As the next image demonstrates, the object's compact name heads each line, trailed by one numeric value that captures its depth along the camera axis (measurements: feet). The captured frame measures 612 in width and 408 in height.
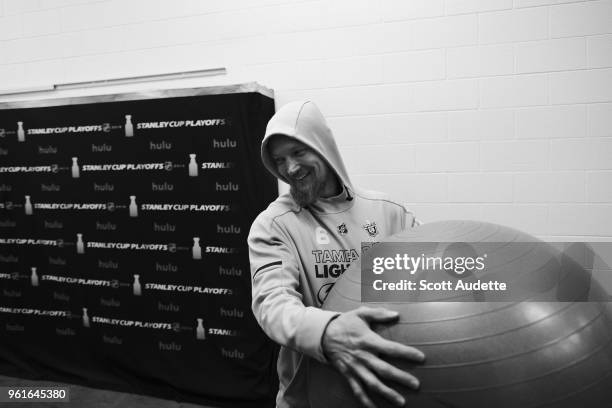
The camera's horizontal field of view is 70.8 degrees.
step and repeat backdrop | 7.57
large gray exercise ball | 2.34
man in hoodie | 3.27
